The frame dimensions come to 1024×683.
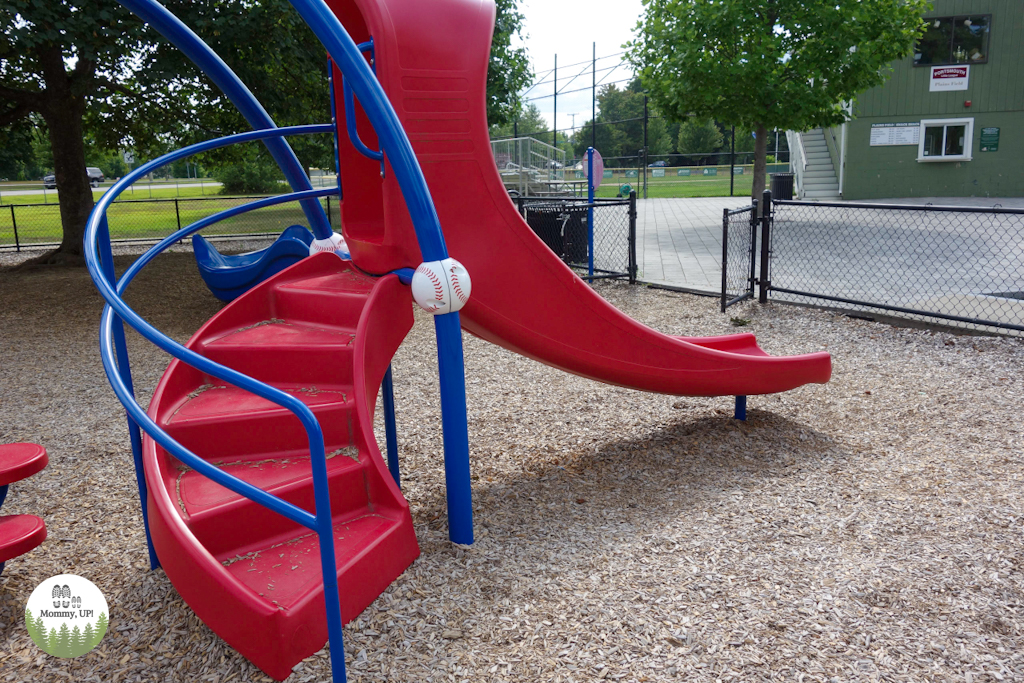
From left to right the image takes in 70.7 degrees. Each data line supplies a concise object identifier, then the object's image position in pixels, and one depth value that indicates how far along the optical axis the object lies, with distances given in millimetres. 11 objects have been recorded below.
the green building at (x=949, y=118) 19625
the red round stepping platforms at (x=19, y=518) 2531
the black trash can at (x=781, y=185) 18838
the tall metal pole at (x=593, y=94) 27492
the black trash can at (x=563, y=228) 9586
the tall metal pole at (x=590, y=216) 8992
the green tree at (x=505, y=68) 10844
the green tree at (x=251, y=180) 33281
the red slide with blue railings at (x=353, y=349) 2123
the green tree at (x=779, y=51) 12977
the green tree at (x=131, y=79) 6820
